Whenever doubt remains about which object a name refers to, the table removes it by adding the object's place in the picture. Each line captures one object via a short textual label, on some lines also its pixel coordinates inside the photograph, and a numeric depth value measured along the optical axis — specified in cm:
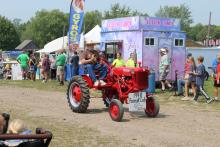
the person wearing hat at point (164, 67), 1844
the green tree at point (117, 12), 9156
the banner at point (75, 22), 2334
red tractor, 1116
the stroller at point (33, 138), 441
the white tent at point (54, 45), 5363
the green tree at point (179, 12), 11795
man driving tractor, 1198
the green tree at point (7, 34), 9331
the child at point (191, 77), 1547
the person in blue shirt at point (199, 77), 1509
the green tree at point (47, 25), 11573
